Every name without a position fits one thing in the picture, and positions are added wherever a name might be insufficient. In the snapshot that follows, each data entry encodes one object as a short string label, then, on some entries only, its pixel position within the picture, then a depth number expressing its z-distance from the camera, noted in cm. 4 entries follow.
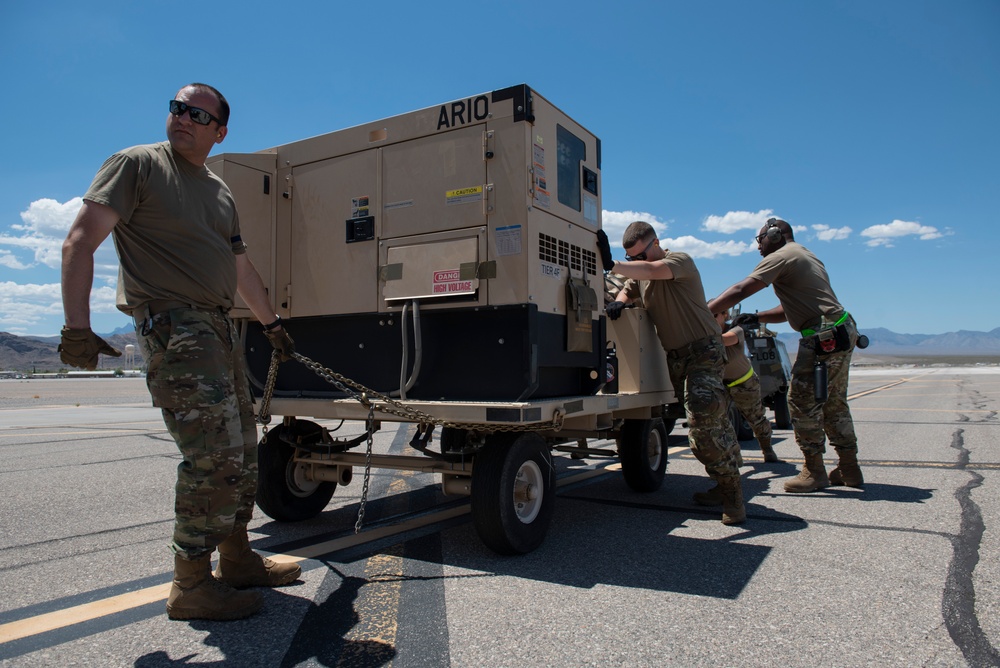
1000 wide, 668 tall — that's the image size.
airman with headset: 571
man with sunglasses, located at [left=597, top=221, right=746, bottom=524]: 467
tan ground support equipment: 392
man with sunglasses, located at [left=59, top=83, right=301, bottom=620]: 276
